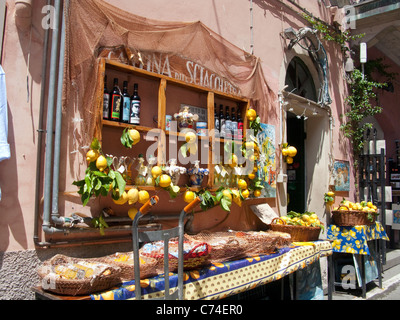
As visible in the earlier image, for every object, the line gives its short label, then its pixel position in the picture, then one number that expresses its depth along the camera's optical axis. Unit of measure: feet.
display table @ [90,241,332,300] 7.88
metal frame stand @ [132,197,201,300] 7.05
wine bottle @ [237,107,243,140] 13.32
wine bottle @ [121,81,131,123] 9.82
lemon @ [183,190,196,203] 10.96
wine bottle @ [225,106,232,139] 12.81
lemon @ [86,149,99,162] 8.76
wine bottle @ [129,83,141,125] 9.93
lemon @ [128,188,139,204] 9.22
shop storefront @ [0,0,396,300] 8.52
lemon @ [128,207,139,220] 9.78
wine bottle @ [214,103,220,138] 12.46
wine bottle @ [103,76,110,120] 9.45
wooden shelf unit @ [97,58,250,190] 9.43
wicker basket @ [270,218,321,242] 13.74
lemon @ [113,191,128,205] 9.14
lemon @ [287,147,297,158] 16.34
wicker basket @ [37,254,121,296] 6.96
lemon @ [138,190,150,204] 9.46
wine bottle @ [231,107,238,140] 13.07
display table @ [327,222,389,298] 17.69
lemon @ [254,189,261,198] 14.15
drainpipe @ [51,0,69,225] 8.52
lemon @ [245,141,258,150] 13.42
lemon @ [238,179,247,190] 13.02
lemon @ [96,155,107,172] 8.71
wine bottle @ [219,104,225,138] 12.78
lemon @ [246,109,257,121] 13.74
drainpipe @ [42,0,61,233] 8.42
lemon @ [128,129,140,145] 9.34
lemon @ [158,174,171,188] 9.94
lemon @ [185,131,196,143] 10.97
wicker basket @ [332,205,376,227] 17.89
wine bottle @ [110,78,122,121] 9.60
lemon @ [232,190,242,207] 12.07
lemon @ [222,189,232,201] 11.69
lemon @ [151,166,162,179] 9.96
